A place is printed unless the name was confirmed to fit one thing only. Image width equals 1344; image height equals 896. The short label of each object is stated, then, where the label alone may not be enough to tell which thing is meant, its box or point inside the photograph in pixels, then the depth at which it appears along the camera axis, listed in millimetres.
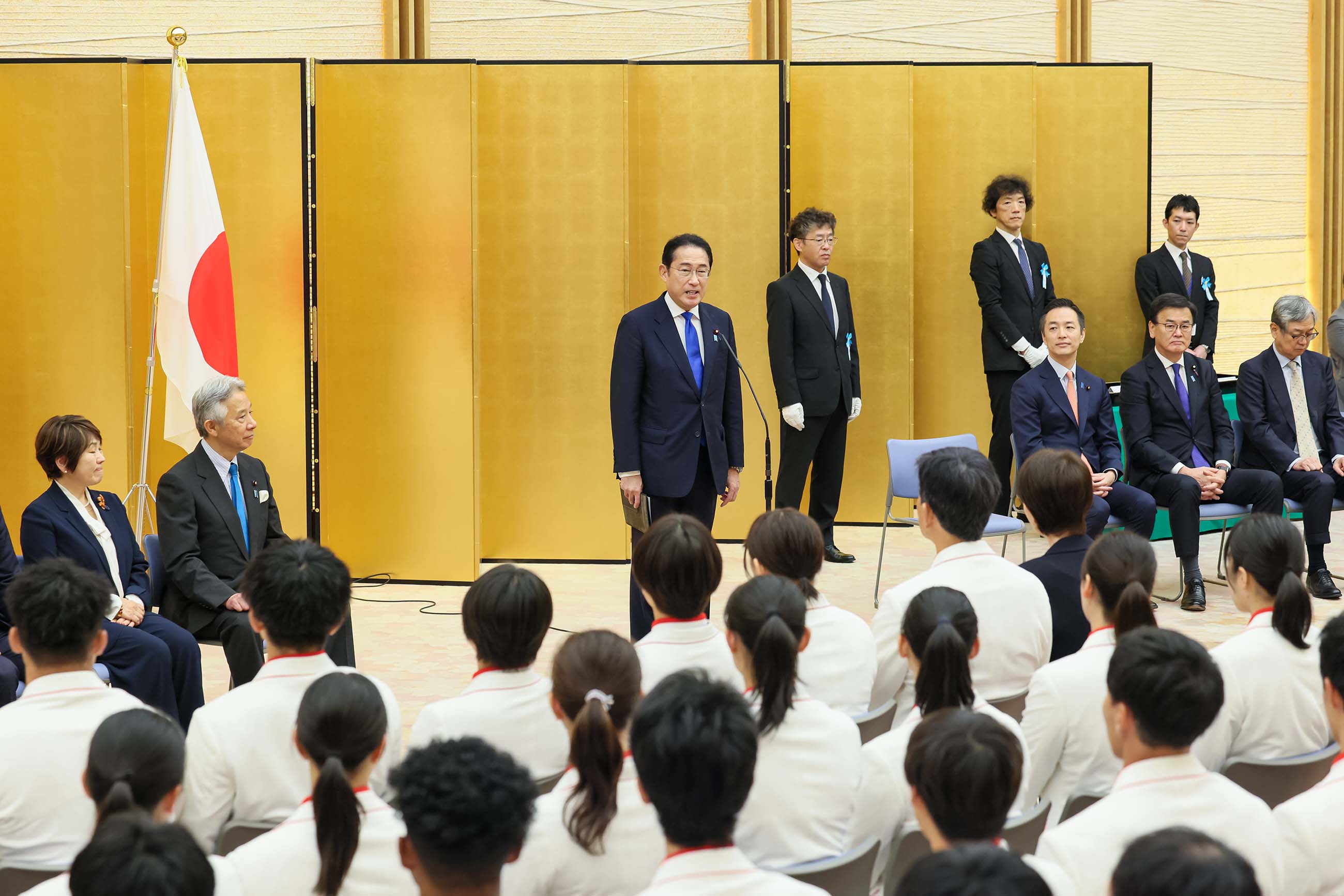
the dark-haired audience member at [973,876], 2666
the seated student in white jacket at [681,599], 5664
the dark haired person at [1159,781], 3912
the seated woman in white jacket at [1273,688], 5371
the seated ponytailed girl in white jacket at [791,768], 4406
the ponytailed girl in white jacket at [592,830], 4121
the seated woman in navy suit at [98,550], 7840
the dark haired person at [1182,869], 2637
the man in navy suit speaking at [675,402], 9945
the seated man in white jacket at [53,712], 4727
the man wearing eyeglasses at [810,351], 13383
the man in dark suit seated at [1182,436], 11773
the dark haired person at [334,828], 3902
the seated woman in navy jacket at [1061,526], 6914
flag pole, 10961
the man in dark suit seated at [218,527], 8328
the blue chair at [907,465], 11812
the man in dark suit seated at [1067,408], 11906
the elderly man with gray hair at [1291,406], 12414
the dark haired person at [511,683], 5098
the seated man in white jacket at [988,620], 6141
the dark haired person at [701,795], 3420
